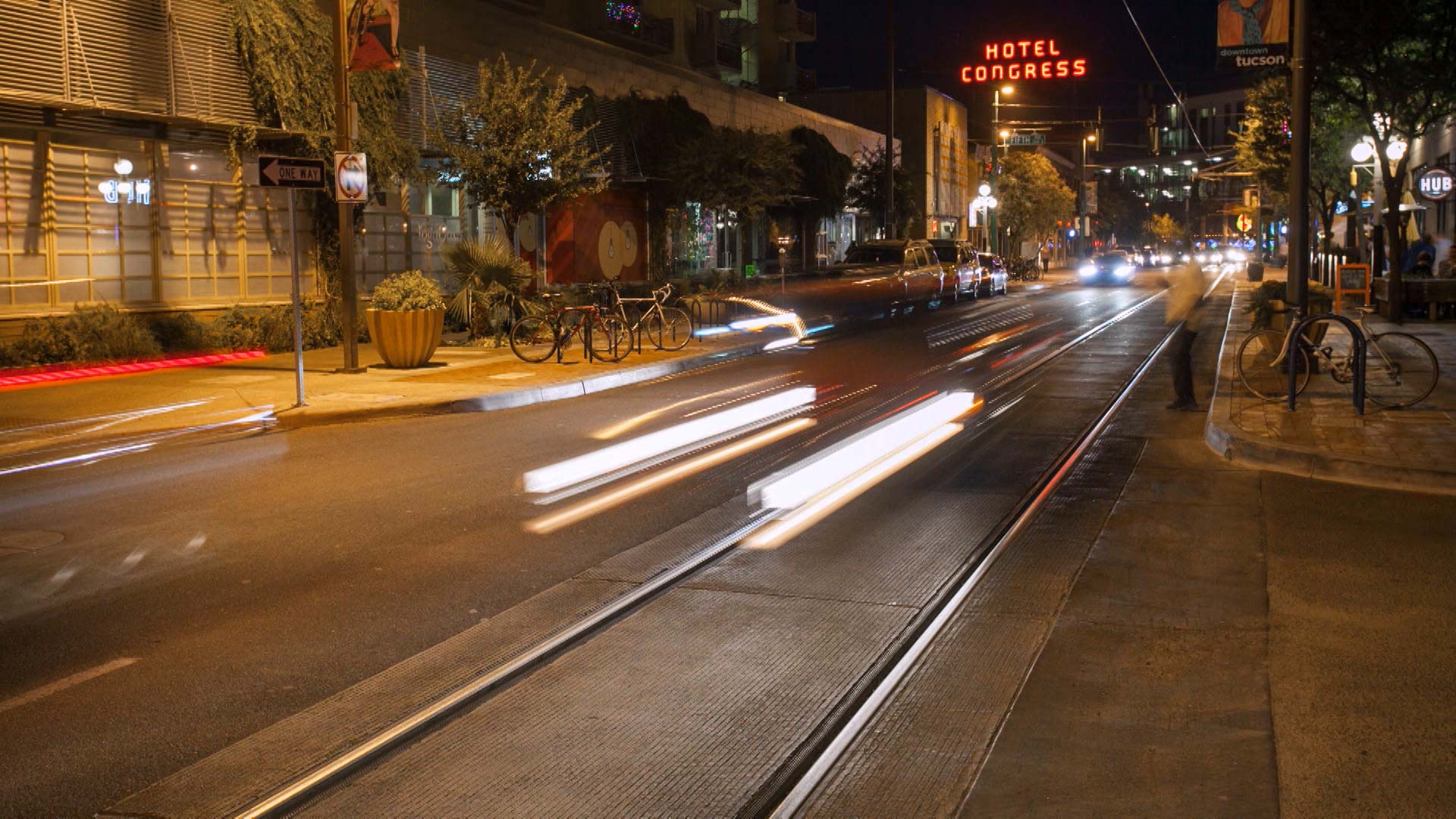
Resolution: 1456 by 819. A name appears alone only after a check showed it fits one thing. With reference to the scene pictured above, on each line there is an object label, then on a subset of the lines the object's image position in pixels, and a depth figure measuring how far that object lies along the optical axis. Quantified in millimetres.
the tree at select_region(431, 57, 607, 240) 22203
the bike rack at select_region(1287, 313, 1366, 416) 12250
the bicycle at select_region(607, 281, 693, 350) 21250
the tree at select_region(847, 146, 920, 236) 49594
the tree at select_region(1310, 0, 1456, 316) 19719
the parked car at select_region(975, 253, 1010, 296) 42344
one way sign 14367
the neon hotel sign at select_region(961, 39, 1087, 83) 66438
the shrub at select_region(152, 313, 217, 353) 19734
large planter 17812
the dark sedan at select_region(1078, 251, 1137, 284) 54594
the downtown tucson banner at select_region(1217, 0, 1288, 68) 15094
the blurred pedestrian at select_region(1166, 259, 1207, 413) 14250
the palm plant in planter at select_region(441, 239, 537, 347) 22500
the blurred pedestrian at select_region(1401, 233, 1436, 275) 30938
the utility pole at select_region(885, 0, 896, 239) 42469
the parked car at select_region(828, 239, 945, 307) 30875
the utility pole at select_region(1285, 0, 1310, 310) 14328
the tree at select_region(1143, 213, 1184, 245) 138750
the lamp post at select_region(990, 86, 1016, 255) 57219
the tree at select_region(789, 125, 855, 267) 42375
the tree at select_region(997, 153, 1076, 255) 72188
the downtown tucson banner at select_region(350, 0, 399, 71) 16797
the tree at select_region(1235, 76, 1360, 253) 30484
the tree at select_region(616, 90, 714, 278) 32688
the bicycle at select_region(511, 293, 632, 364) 19406
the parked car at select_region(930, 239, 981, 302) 37000
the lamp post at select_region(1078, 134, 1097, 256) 83562
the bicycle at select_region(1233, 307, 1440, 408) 13570
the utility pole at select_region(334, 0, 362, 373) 16938
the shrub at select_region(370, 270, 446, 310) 17859
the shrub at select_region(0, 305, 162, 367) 17578
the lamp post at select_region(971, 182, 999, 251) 58747
